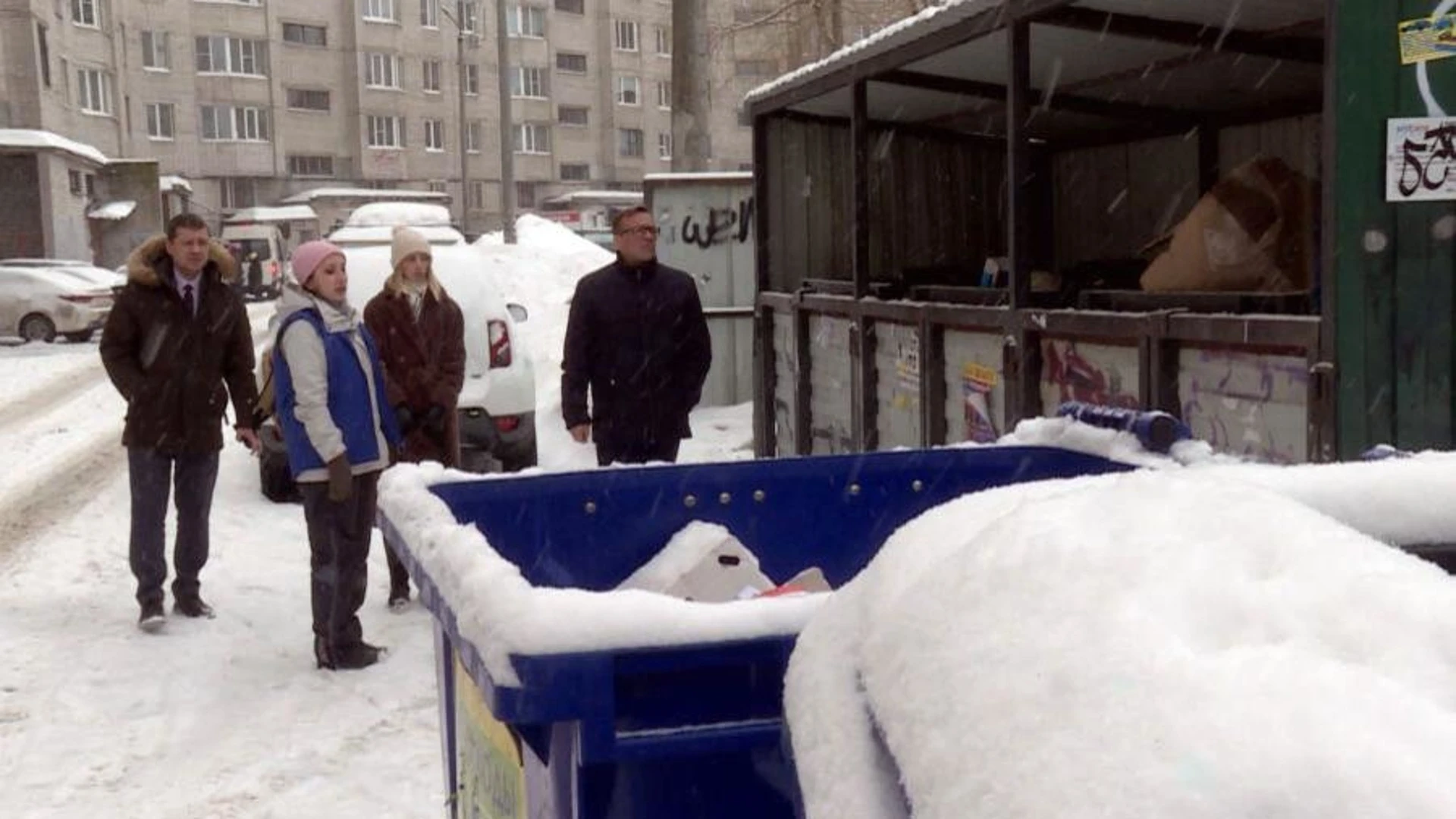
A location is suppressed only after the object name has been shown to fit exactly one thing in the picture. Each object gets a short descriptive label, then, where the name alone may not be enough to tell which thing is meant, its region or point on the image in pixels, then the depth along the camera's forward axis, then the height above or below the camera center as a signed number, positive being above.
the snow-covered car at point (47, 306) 27.30 -0.38
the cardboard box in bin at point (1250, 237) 5.79 +0.04
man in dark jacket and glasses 7.03 -0.36
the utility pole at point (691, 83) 22.08 +2.56
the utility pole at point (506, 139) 34.25 +3.02
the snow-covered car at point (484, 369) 10.25 -0.65
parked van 44.97 +0.61
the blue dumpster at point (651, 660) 1.91 -0.56
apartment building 63.78 +7.86
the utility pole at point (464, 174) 46.38 +3.28
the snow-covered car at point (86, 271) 29.19 +0.22
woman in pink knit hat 6.41 -0.63
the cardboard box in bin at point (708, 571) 3.36 -0.66
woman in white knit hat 7.35 -0.33
